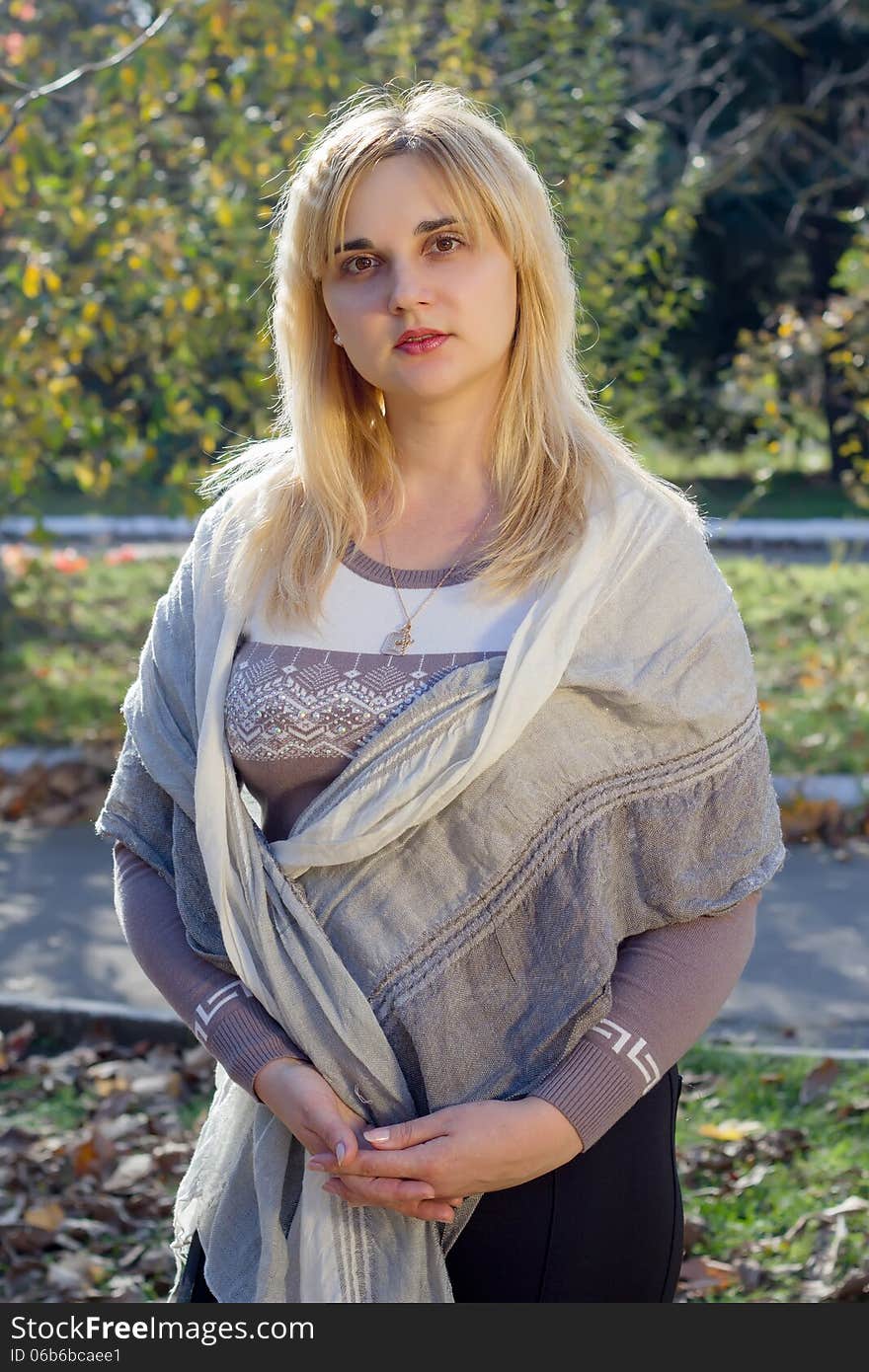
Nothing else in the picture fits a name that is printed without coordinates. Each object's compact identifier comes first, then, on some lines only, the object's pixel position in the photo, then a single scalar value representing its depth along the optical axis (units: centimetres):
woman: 197
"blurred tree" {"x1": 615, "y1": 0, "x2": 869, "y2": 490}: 1677
